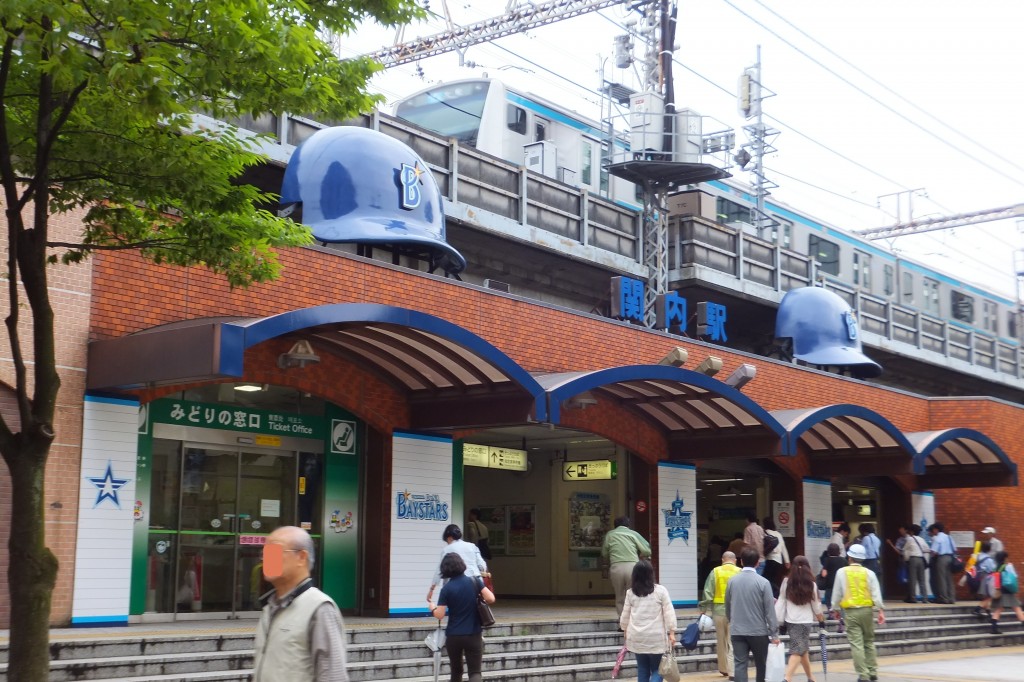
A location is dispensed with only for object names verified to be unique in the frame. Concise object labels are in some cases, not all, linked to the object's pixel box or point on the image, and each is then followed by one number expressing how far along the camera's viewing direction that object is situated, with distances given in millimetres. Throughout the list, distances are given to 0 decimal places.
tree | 7805
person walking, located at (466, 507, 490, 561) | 19312
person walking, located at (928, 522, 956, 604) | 24594
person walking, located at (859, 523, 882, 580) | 21844
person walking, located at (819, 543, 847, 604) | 16359
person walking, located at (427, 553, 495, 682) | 10602
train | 25875
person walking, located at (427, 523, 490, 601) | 12258
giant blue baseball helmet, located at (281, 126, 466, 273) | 17203
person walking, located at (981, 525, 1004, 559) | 22547
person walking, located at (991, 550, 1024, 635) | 21859
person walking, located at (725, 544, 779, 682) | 11664
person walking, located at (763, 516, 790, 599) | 17125
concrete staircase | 11250
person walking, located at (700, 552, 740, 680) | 13828
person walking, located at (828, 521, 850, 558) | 22717
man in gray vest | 5207
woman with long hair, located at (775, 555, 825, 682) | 13344
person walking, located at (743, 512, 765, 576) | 18875
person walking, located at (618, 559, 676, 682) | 10914
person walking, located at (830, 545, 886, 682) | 14062
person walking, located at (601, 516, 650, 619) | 16172
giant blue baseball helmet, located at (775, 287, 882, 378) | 27203
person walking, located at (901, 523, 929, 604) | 24344
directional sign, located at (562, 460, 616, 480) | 21703
